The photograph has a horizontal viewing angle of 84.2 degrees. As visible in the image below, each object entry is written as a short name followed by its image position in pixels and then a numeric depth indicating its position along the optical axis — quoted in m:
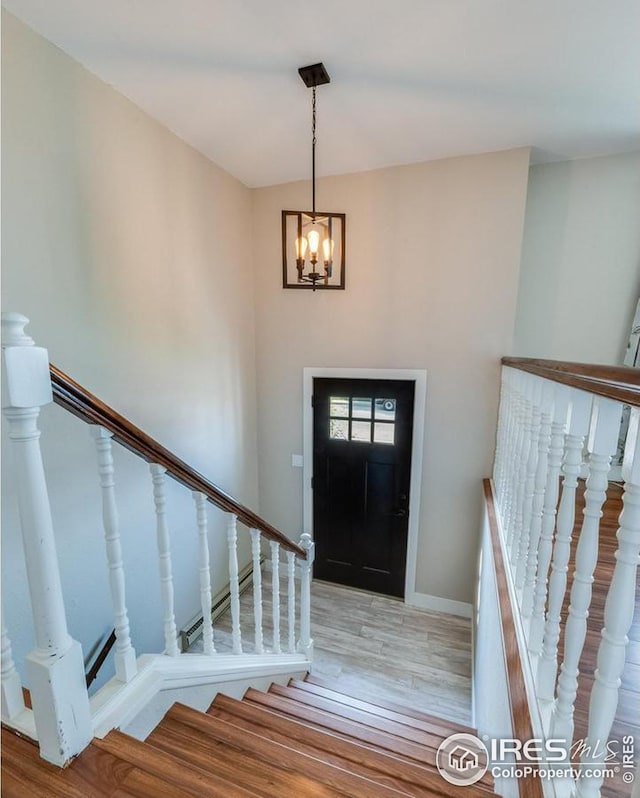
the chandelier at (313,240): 2.06
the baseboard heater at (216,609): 2.56
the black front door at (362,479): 3.12
